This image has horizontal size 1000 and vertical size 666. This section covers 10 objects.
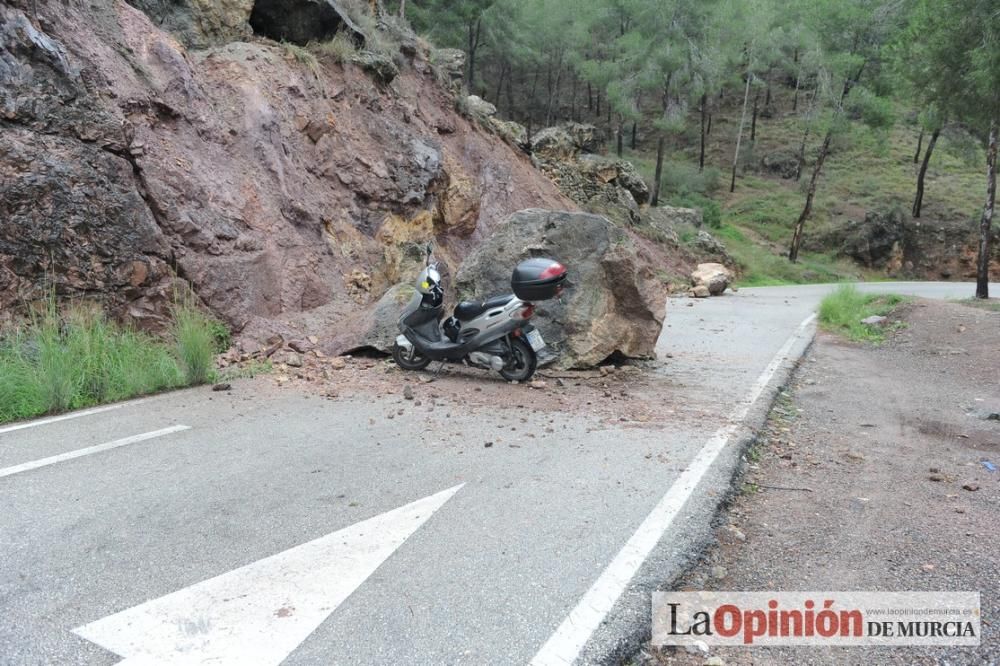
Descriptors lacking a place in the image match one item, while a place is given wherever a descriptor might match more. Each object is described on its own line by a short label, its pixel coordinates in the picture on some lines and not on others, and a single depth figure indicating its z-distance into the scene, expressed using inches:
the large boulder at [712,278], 837.2
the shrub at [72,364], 239.8
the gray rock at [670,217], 1082.1
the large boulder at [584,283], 323.6
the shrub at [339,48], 555.5
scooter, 285.3
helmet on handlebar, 310.8
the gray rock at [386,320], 339.6
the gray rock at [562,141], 1029.2
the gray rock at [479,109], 756.5
